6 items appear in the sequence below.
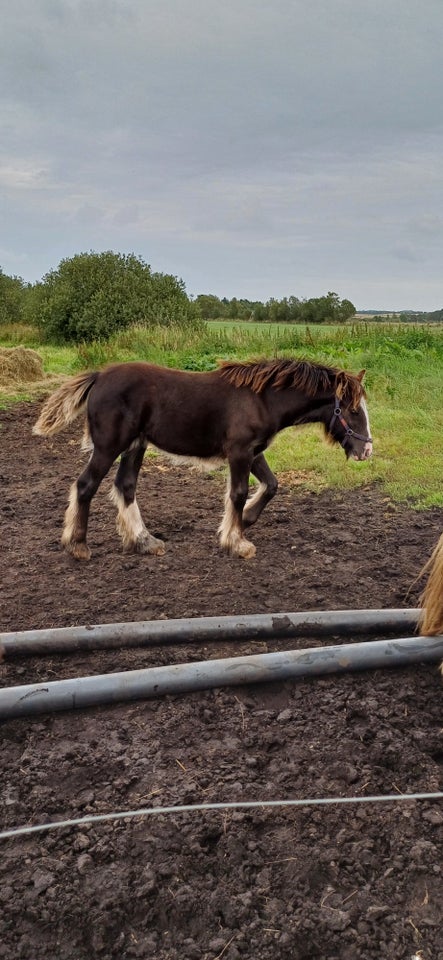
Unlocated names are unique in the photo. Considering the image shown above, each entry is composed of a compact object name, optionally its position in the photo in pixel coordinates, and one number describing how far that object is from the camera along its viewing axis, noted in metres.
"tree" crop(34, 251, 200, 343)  28.03
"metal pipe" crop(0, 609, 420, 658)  3.74
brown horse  5.38
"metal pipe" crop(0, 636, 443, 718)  3.17
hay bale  15.03
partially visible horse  3.40
